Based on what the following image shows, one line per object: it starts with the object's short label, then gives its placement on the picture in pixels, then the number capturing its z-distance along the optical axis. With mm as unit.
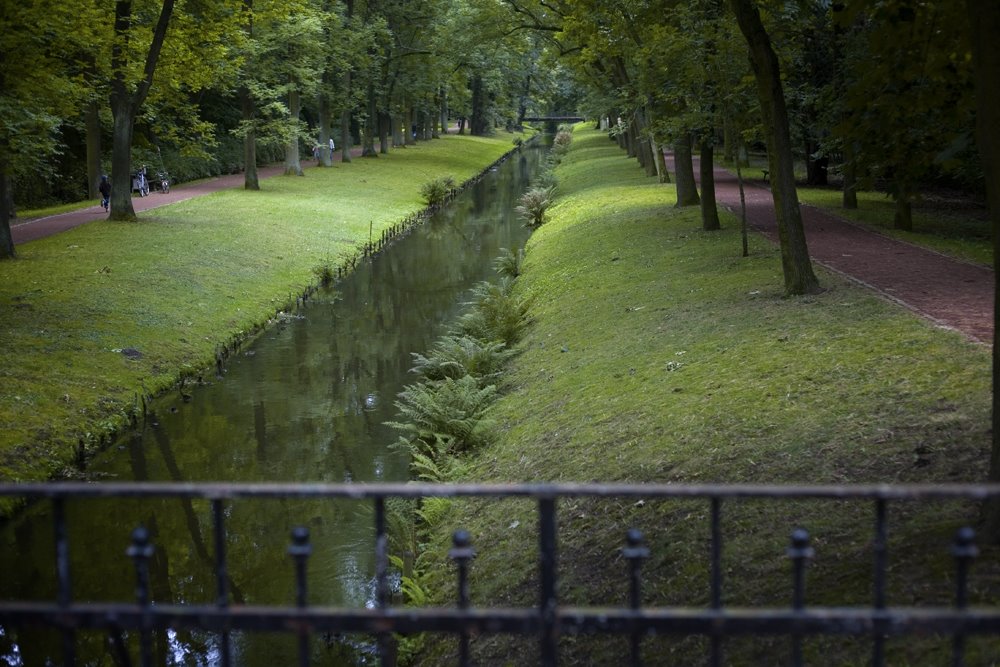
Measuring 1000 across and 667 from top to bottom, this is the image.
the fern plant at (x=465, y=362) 16516
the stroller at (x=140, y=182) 42688
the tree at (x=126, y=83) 28172
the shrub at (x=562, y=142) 85312
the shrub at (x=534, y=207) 38531
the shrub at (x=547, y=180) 51594
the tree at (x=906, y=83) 7910
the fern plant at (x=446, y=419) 13289
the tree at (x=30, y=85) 19641
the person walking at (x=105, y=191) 37366
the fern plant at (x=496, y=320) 19422
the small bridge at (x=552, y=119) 154262
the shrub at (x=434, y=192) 47344
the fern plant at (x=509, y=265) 28156
